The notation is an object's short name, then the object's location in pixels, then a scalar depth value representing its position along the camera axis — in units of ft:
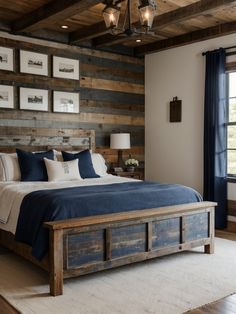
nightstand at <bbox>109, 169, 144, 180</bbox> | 20.07
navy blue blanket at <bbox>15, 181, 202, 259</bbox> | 11.03
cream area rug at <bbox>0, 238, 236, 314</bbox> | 9.65
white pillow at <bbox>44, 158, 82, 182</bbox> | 15.60
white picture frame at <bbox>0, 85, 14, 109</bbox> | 17.25
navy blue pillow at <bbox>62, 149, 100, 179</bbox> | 16.99
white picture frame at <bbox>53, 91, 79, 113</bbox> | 18.99
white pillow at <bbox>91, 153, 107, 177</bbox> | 18.15
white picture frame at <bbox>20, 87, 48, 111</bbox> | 17.89
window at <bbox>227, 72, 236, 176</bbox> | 18.37
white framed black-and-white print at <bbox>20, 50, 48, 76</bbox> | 17.81
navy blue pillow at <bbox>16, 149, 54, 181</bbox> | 15.49
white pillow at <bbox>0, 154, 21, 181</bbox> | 15.56
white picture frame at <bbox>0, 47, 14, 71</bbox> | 17.17
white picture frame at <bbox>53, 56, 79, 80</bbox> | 18.93
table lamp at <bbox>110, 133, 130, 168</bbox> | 20.26
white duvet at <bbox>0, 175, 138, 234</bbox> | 12.53
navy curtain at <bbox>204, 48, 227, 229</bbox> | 18.31
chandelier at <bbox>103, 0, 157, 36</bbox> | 11.26
